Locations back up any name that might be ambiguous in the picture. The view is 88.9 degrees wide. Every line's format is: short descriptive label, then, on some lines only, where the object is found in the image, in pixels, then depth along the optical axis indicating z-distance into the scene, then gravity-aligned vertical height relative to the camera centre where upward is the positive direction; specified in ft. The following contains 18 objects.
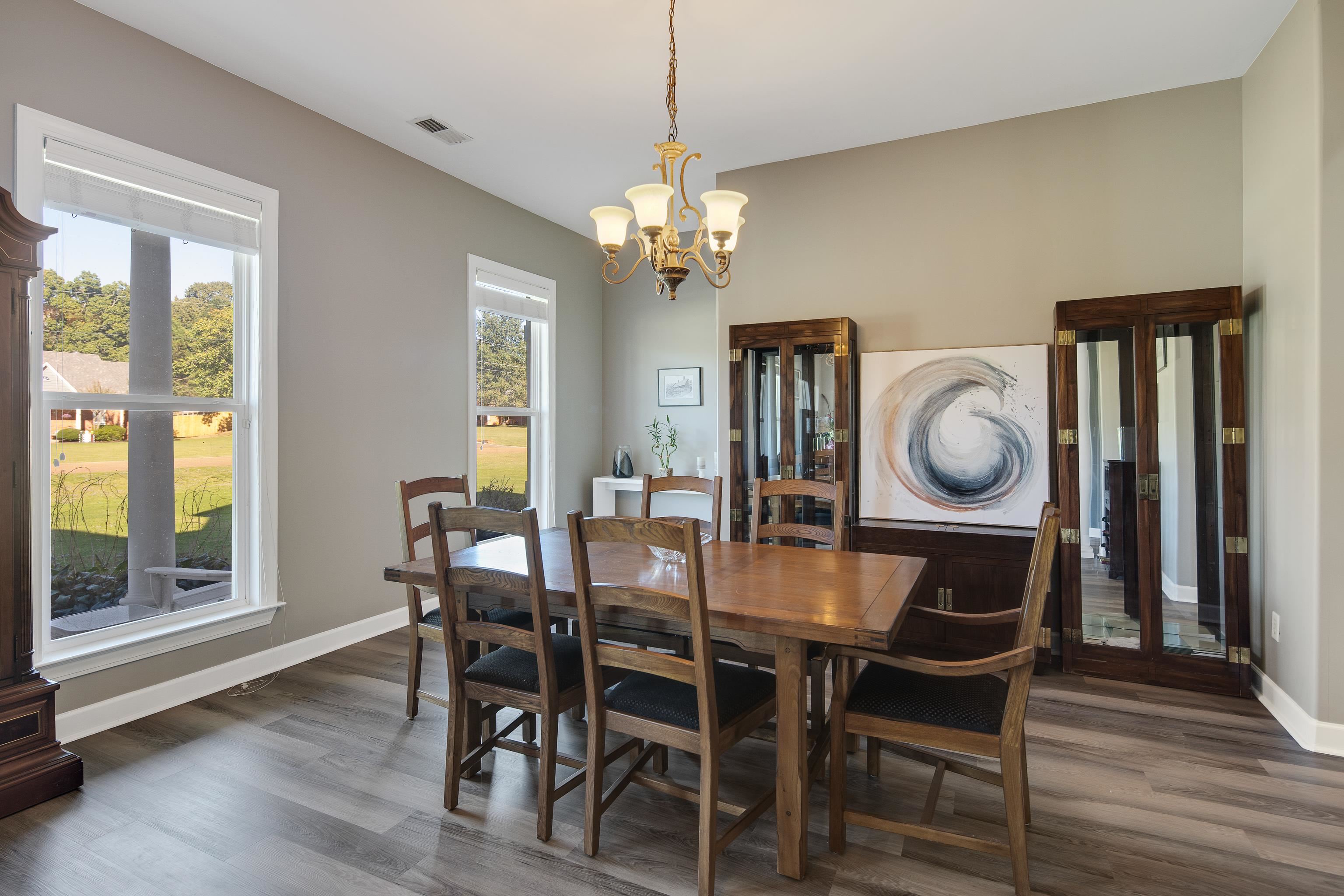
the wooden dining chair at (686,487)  10.61 -0.66
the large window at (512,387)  16.39 +1.53
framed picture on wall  19.34 +1.71
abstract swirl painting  12.27 +0.19
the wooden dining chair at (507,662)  6.56 -2.31
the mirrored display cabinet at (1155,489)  10.32 -0.67
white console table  19.52 -1.28
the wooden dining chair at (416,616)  9.50 -2.40
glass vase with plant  19.62 +0.16
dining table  5.94 -1.47
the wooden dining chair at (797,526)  9.65 -1.17
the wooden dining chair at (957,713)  5.78 -2.41
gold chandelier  7.85 +2.65
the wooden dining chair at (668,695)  5.81 -2.37
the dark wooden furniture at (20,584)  7.39 -1.51
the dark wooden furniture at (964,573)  11.39 -2.16
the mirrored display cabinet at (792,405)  12.91 +0.80
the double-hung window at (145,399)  9.04 +0.72
